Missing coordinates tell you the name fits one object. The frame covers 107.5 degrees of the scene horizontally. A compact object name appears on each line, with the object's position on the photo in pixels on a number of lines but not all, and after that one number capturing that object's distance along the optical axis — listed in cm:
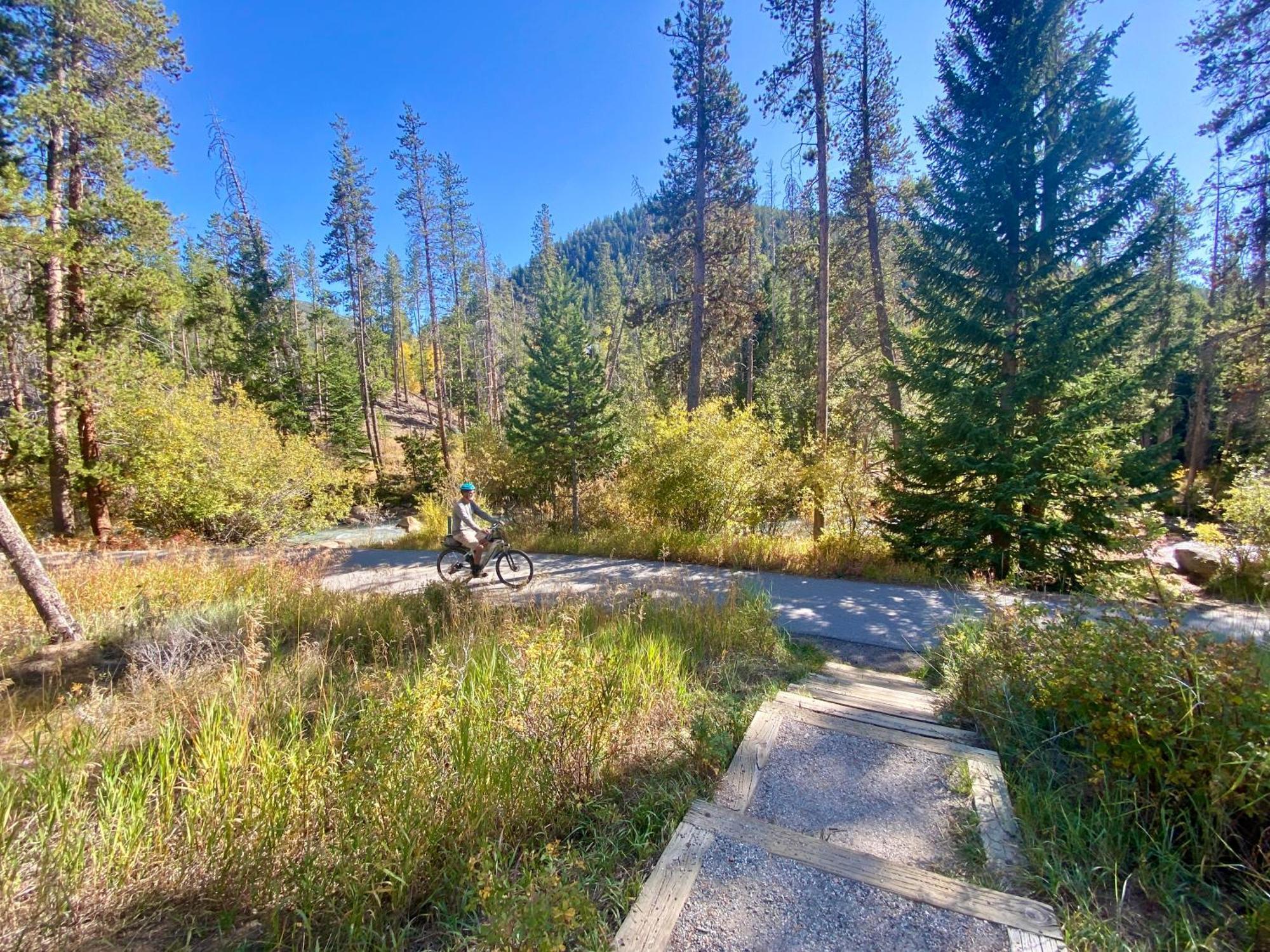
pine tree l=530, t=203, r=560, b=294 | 2562
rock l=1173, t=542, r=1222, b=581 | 806
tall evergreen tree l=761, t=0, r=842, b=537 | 1046
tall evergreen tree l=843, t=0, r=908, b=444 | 1227
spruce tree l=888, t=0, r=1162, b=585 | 773
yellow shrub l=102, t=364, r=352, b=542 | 1162
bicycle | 759
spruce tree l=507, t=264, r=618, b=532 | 1532
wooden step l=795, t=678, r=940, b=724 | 333
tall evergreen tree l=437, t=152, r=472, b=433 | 2516
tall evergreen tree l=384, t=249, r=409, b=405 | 4325
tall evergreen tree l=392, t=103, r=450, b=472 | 2134
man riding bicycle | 749
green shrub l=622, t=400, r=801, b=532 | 1052
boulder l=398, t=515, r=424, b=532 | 1548
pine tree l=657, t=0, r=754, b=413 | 1352
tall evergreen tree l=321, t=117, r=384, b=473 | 2320
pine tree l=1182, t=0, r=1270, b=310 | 807
